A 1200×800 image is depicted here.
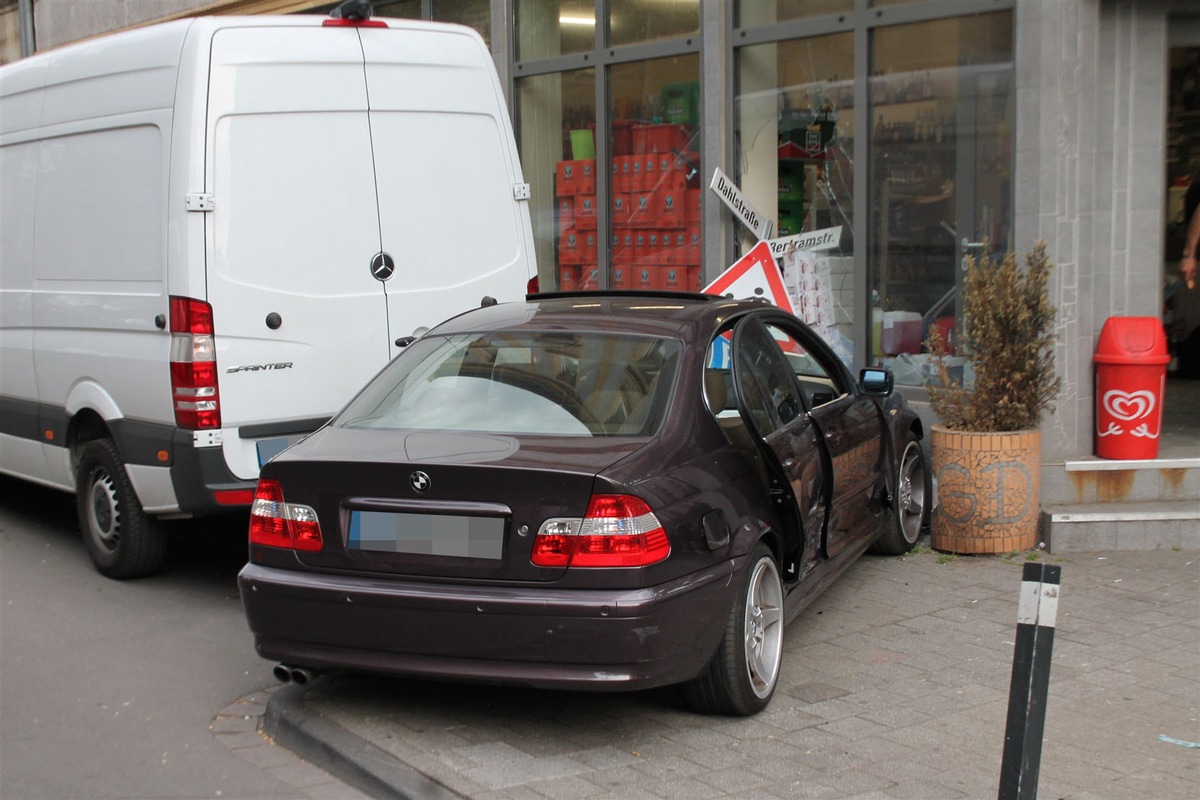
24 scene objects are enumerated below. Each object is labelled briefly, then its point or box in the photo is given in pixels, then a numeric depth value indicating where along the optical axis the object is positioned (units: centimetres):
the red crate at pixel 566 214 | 1211
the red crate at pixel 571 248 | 1205
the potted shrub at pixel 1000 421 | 745
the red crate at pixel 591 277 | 1188
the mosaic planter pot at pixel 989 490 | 746
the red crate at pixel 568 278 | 1215
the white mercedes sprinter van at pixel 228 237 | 655
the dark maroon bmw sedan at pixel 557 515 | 447
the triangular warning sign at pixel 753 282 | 892
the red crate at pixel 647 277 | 1138
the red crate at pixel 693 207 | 1093
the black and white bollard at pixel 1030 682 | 346
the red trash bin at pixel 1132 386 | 807
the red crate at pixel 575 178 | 1188
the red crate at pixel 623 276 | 1162
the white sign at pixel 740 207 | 1016
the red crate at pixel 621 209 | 1154
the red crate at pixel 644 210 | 1131
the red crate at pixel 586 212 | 1188
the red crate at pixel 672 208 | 1109
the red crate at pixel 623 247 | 1157
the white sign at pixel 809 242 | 991
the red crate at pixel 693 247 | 1098
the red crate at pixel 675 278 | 1116
